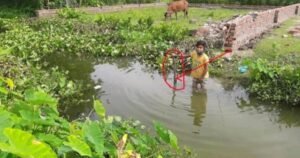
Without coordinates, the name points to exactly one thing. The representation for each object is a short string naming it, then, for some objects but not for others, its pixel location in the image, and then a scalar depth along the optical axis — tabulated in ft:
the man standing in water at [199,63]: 27.65
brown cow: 61.72
